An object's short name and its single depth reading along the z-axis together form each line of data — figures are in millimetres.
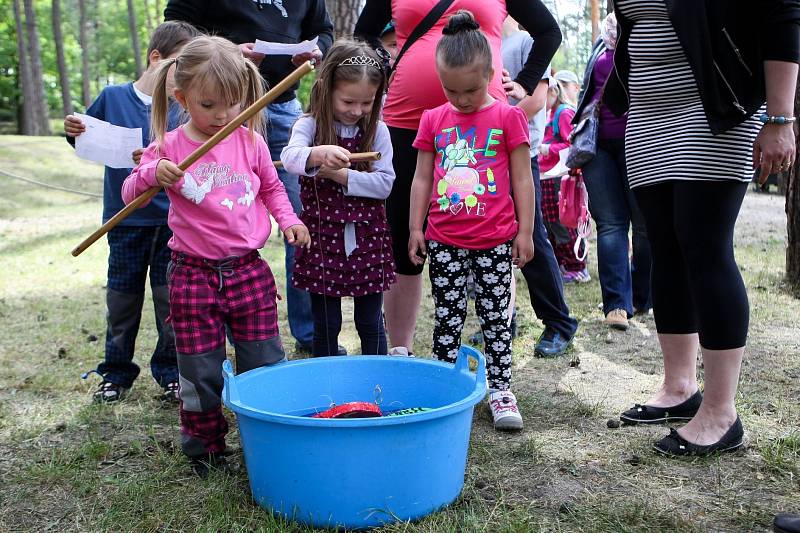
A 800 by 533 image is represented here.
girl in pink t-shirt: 2732
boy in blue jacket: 3033
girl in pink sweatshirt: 2330
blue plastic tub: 1954
